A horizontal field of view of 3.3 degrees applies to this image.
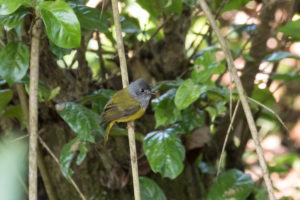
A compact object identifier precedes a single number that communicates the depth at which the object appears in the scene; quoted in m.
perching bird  8.47
